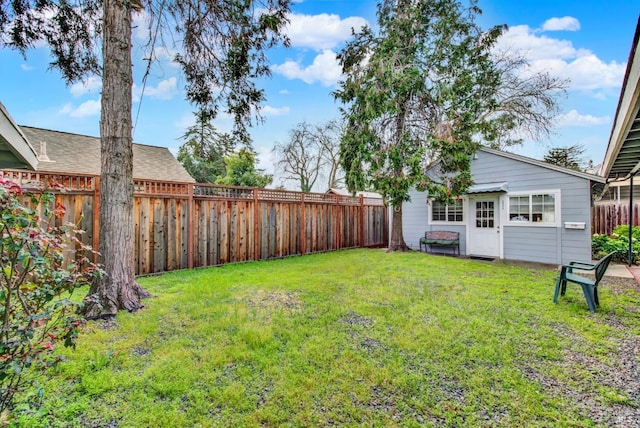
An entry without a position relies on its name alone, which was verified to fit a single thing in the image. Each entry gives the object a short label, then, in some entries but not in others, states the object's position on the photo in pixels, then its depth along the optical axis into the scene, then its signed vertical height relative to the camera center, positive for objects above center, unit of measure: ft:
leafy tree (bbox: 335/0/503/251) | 26.76 +11.33
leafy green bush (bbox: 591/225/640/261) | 25.29 -2.90
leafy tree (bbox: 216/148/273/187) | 63.46 +9.65
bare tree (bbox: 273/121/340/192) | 74.64 +16.47
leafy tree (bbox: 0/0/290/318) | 12.65 +9.35
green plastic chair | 12.78 -3.12
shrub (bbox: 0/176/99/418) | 4.61 -1.35
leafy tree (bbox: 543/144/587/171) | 56.34 +11.69
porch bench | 30.55 -2.77
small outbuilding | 23.50 +0.27
